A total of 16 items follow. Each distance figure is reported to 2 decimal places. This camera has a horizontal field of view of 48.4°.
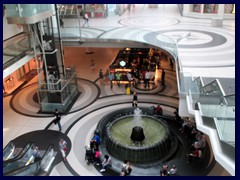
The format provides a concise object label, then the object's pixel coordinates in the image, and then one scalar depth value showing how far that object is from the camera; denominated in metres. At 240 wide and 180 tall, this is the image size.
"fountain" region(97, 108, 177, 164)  11.02
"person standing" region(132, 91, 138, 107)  14.98
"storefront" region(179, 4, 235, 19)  23.84
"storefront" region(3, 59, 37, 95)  17.53
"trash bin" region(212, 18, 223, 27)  20.84
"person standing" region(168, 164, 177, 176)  9.79
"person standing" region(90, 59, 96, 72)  21.14
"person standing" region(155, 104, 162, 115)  14.04
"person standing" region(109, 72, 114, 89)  17.78
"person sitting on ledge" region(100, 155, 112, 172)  10.32
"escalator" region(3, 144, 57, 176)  9.08
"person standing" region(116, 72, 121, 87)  17.76
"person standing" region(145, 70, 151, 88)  17.48
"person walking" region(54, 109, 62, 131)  12.84
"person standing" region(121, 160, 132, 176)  9.88
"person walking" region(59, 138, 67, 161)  10.80
